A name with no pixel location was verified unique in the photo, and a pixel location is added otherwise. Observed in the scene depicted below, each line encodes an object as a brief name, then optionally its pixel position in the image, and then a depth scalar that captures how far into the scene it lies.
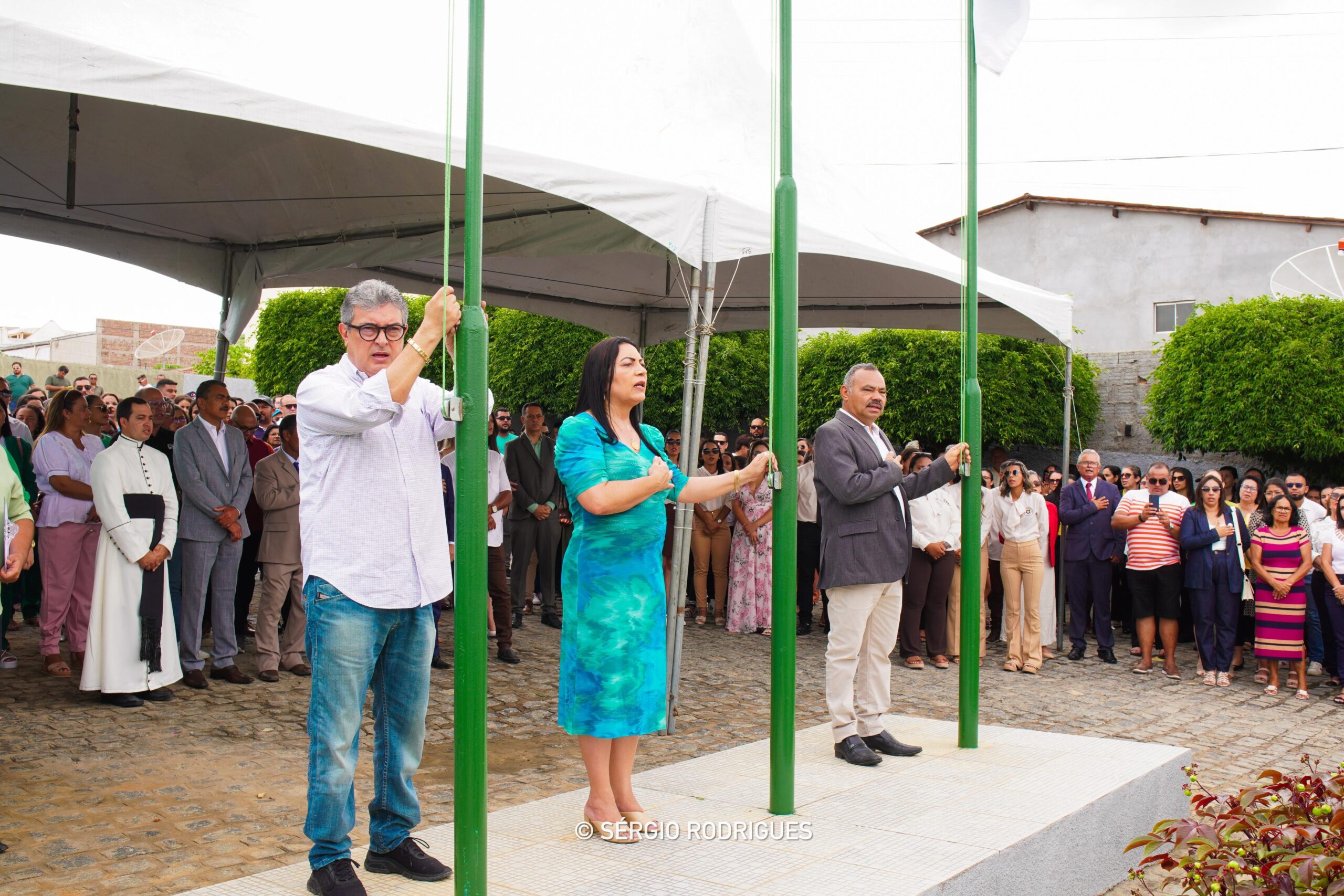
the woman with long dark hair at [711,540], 11.28
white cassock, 6.37
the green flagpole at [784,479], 4.06
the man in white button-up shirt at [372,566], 3.11
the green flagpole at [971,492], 5.22
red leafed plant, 2.78
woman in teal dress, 3.74
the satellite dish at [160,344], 22.44
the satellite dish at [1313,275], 16.69
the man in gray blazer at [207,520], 7.04
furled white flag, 5.32
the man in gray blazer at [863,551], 5.10
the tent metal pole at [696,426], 6.19
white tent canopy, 4.67
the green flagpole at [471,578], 2.87
